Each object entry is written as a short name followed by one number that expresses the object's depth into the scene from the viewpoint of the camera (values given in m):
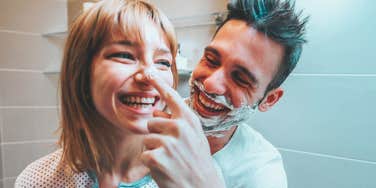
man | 0.54
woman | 0.50
